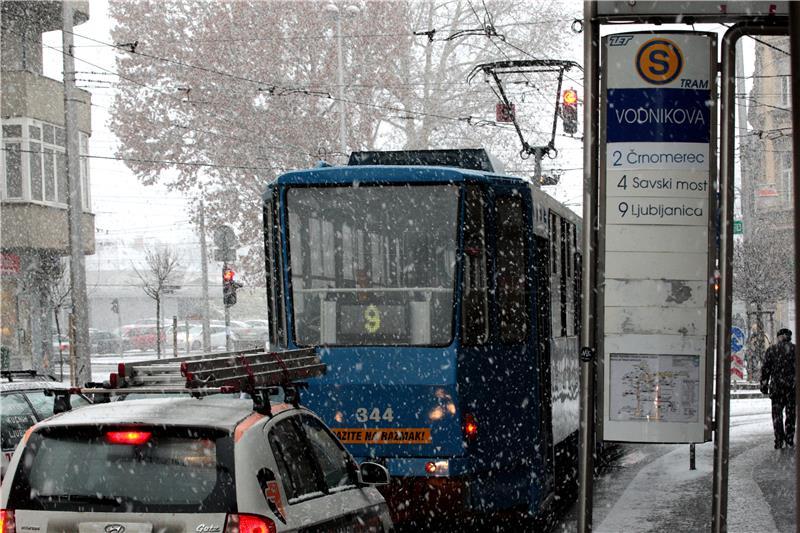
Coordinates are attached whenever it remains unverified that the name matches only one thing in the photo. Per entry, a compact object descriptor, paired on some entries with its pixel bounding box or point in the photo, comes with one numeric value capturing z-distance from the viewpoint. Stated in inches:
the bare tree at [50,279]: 1571.1
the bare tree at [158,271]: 1920.2
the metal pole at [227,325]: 1330.2
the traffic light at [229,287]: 1266.0
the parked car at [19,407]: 528.1
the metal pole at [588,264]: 309.6
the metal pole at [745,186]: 1589.1
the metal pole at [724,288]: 309.6
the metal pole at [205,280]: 1665.1
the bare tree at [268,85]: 1807.3
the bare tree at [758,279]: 1514.5
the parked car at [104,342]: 2517.3
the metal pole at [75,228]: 1009.5
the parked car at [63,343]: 2339.3
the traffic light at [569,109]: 1090.1
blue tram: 438.9
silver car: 241.3
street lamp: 1605.8
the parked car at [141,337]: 2503.7
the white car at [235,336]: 2247.8
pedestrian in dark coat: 757.3
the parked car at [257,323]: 2561.5
